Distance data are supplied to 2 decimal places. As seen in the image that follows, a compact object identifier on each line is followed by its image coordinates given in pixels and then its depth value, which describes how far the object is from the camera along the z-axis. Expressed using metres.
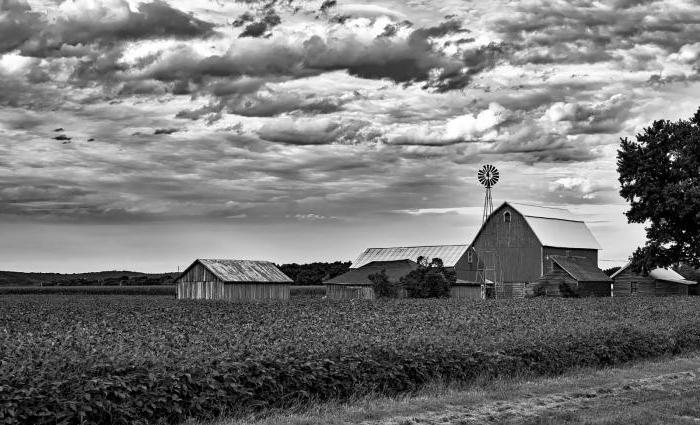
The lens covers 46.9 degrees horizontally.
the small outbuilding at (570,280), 75.55
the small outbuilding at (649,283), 80.69
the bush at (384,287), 76.56
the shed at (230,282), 76.38
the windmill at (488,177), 84.75
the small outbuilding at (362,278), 83.31
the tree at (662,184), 65.62
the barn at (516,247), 79.81
